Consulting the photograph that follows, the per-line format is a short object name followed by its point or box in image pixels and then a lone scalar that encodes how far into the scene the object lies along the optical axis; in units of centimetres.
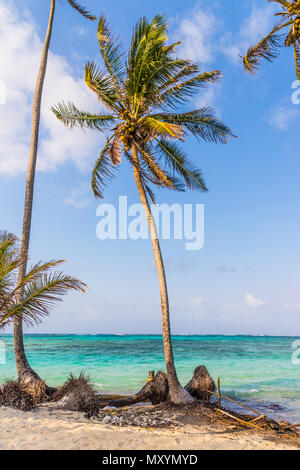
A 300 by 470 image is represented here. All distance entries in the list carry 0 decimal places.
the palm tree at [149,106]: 1095
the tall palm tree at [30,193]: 1057
